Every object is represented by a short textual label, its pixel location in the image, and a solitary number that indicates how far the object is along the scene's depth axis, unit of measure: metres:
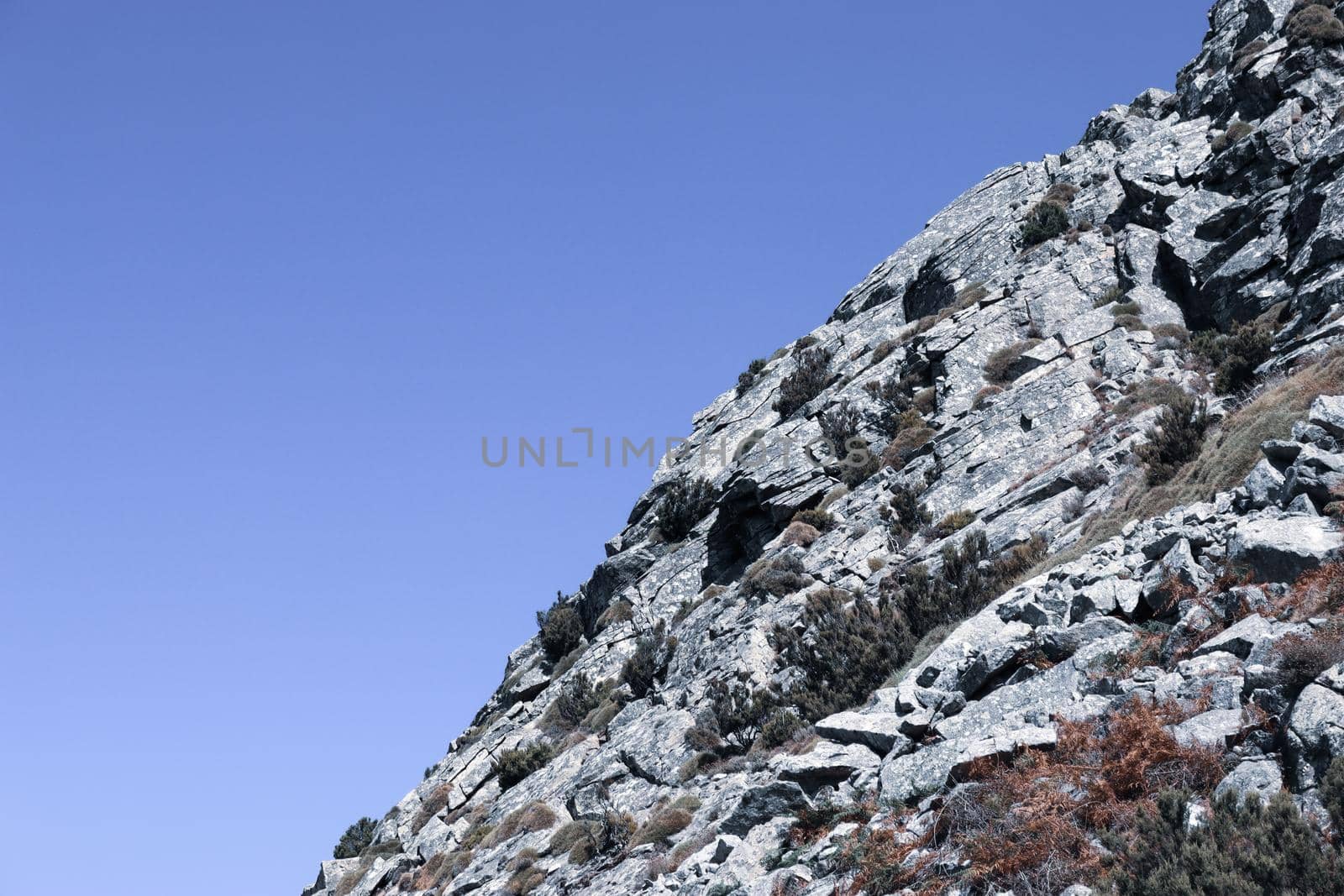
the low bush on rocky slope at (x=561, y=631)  38.59
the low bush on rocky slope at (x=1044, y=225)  36.22
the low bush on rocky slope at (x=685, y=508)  36.56
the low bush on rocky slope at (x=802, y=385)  38.25
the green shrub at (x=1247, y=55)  35.84
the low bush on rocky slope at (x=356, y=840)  37.25
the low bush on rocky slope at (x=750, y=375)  46.19
